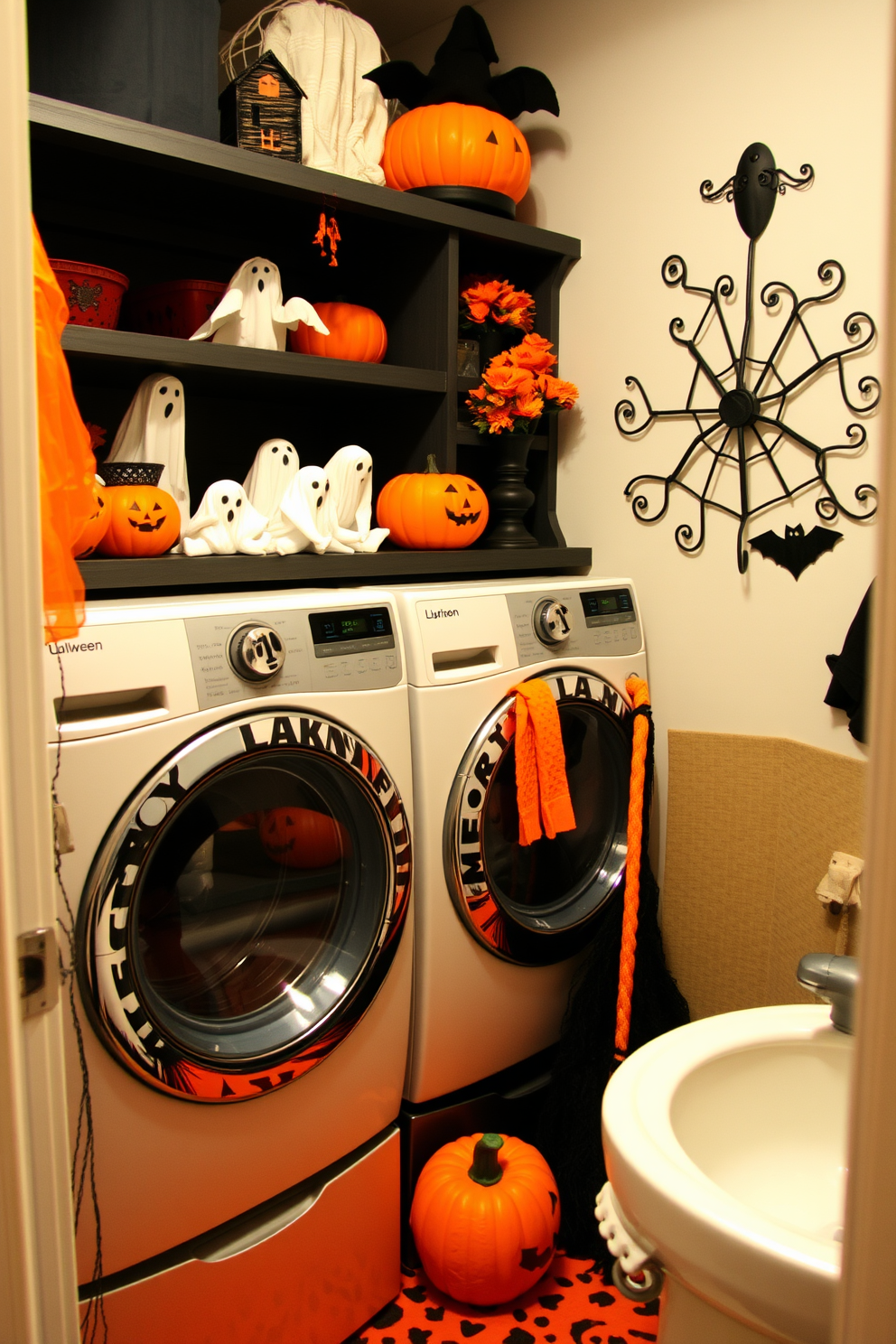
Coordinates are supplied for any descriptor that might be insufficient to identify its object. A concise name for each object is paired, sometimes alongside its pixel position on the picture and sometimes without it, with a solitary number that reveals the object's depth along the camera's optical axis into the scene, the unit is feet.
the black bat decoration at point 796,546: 5.66
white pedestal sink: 2.73
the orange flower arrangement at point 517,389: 6.26
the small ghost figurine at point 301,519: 5.30
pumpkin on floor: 5.01
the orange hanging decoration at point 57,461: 2.85
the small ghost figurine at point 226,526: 5.07
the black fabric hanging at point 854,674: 5.31
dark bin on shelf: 5.01
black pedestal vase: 6.70
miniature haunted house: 5.43
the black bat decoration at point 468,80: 6.18
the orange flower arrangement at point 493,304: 6.38
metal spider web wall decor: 5.51
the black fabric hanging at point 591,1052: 5.56
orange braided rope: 5.67
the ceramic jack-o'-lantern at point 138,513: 4.74
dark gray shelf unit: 4.92
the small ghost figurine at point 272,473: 5.61
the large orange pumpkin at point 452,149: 6.08
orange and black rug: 5.01
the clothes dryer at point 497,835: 5.15
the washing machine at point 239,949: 3.84
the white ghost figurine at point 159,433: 5.32
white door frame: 1.98
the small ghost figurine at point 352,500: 5.65
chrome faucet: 3.51
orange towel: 5.39
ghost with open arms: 5.45
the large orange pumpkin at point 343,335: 6.04
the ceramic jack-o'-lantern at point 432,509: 5.96
